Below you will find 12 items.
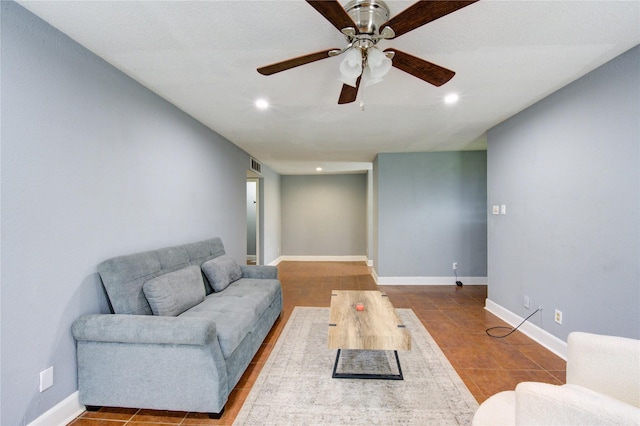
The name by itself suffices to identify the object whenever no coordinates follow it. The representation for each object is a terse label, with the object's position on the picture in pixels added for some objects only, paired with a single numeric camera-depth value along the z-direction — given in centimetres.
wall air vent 546
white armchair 79
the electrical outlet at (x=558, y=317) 260
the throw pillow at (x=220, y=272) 299
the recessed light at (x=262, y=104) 278
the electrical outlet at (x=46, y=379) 162
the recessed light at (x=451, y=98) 268
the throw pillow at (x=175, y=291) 214
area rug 178
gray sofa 174
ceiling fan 122
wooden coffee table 190
